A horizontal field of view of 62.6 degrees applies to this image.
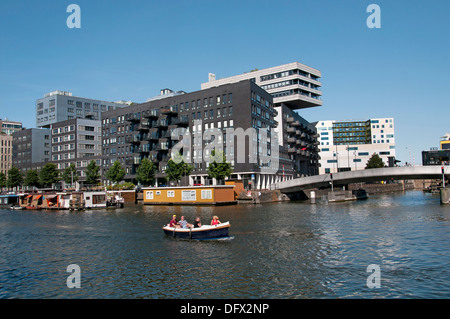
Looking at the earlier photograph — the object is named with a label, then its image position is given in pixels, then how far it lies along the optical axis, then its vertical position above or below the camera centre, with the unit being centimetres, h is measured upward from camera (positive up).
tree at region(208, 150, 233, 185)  9131 +291
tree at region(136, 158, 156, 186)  11100 +256
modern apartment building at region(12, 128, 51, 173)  17342 +1689
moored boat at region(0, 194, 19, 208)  11156 -460
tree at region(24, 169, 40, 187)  15200 +221
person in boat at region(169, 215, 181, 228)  3653 -430
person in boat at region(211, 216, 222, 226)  3438 -401
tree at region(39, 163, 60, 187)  14350 +318
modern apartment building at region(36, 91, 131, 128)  18588 +3880
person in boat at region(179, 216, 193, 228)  3563 -431
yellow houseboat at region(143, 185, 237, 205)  7831 -354
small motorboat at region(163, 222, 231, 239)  3350 -486
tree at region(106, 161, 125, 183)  11712 +266
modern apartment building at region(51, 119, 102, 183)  15200 +1664
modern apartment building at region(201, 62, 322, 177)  12781 +2986
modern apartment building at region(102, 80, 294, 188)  10212 +1506
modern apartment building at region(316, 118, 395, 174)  19288 +1052
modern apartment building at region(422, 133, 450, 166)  15450 +759
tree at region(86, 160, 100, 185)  12662 +306
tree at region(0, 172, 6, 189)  16775 +193
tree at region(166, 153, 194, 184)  10106 +291
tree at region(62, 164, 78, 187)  14350 +288
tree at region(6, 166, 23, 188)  15850 +252
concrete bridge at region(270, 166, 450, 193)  7381 -34
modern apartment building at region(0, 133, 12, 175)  19662 +1555
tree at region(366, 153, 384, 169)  16912 +578
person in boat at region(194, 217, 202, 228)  3500 -419
